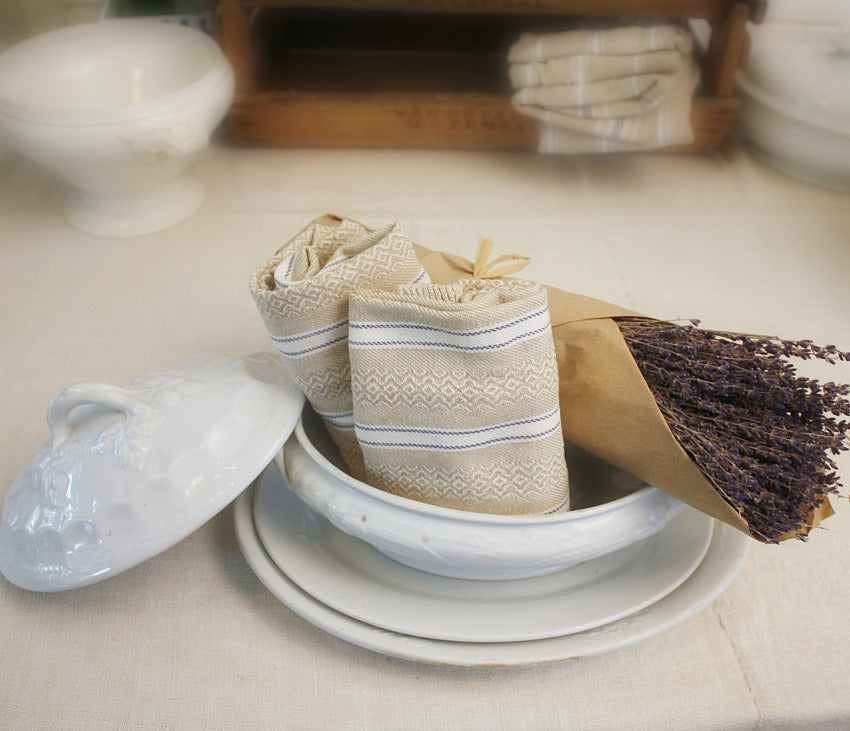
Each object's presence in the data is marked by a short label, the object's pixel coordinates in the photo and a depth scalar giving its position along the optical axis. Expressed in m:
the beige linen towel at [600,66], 0.80
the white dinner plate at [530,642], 0.38
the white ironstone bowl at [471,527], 0.38
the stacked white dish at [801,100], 0.80
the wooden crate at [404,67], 0.82
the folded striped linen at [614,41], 0.80
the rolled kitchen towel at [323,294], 0.39
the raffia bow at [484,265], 0.48
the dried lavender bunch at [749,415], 0.38
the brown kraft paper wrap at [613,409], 0.38
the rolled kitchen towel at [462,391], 0.38
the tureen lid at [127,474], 0.39
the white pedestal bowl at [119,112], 0.71
